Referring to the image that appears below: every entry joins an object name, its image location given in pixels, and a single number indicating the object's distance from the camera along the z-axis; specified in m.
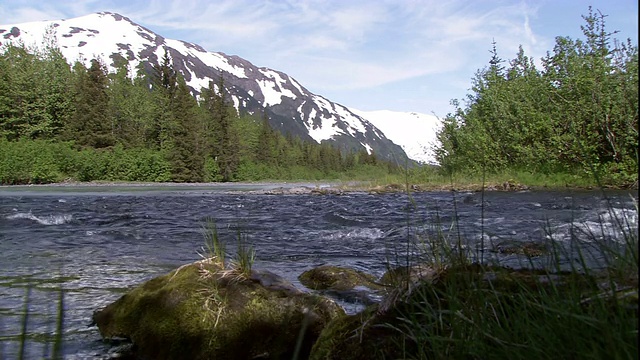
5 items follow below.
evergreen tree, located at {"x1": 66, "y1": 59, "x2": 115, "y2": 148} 61.09
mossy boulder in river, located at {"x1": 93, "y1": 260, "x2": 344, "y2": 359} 3.39
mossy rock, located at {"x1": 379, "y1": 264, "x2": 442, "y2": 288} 2.29
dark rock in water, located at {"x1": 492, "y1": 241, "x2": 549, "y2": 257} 4.61
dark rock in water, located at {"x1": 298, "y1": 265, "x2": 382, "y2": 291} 5.18
